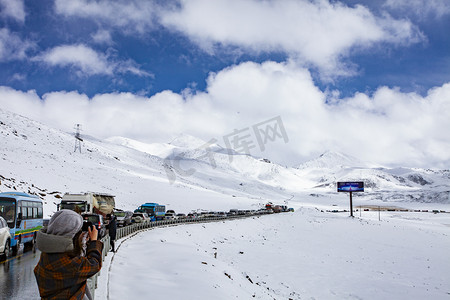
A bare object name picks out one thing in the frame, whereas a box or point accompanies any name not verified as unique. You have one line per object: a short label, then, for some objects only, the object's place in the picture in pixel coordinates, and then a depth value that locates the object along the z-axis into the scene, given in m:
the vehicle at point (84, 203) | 32.28
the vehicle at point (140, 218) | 42.22
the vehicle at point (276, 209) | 97.40
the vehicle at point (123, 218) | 36.59
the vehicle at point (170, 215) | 53.26
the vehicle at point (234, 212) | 79.62
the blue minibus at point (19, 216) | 16.95
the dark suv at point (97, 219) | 23.46
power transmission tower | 131.94
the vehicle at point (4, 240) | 14.12
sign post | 93.19
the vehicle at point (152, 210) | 49.78
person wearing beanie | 4.06
